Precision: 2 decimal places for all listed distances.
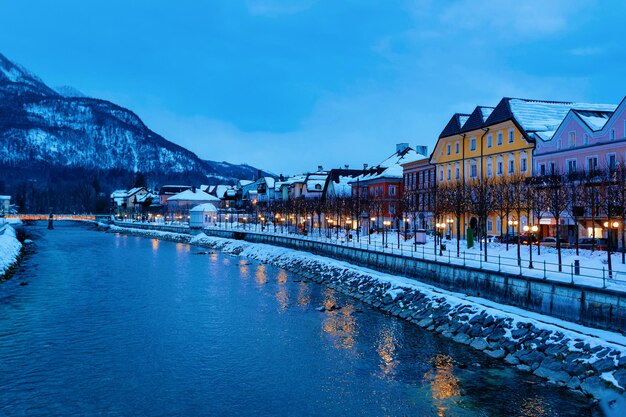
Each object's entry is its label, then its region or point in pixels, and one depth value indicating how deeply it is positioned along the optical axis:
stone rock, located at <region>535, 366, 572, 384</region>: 17.89
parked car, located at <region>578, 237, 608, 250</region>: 34.88
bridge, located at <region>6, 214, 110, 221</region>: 186.73
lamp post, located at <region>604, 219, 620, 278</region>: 22.35
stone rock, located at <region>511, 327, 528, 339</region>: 20.95
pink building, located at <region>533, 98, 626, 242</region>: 38.41
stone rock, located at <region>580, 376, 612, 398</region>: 16.52
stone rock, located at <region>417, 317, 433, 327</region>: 25.87
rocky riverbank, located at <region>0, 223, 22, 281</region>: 42.75
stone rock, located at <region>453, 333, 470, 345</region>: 22.94
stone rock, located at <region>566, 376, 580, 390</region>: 17.38
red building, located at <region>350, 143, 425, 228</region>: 69.11
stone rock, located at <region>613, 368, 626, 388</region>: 16.20
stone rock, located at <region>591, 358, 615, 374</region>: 16.91
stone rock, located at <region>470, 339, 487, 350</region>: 21.95
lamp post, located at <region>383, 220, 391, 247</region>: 68.36
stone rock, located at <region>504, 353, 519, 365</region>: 19.95
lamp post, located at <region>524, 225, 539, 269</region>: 39.83
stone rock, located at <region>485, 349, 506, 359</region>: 20.73
